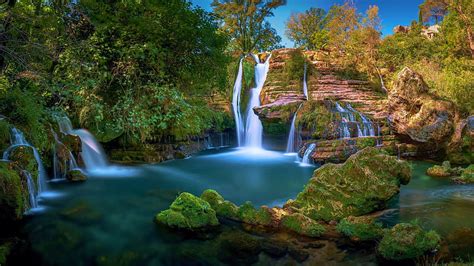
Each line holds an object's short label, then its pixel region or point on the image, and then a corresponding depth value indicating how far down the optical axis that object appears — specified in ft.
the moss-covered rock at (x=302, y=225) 20.44
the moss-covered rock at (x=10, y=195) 21.68
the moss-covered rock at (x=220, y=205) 23.59
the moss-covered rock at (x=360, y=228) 19.67
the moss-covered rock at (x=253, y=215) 22.17
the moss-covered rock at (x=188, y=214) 21.99
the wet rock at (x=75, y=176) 34.76
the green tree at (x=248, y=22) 120.37
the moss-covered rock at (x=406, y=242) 17.34
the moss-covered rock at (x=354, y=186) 22.62
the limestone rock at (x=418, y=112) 45.98
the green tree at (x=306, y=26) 127.13
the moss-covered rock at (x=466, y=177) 33.86
